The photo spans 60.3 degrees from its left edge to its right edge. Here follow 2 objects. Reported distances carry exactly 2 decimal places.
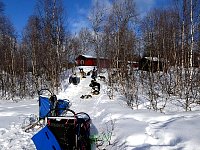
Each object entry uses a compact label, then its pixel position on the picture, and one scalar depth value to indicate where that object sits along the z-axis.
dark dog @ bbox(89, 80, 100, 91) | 13.77
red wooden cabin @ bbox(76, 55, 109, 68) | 38.23
